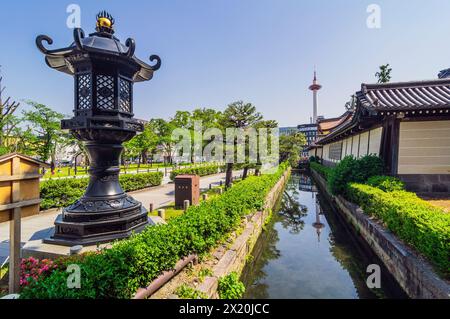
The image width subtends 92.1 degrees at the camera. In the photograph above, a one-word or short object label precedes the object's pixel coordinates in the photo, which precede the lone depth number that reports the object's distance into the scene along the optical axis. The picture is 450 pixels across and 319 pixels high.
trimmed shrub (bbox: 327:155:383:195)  9.31
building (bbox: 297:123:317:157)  93.56
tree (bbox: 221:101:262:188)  14.07
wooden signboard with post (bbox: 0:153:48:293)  2.47
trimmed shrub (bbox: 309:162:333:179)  17.72
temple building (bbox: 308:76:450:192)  8.02
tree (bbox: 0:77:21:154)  15.15
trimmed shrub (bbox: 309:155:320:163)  32.89
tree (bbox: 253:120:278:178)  15.00
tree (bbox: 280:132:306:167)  23.39
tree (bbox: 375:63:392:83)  27.05
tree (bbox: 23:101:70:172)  27.53
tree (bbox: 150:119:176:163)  39.03
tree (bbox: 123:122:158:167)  36.58
